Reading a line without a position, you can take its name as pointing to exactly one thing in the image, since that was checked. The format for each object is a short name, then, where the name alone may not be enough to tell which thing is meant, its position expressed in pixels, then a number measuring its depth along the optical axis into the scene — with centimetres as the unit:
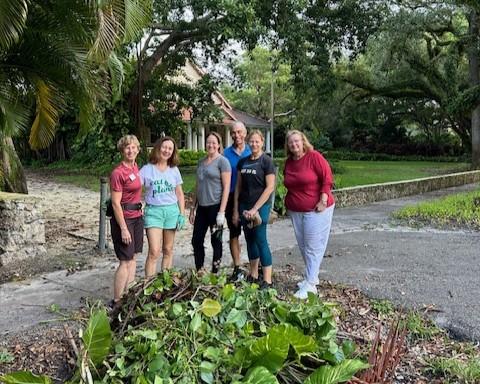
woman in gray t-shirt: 536
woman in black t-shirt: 518
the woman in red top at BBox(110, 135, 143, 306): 468
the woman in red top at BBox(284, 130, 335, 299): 509
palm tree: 572
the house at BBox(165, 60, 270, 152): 3380
